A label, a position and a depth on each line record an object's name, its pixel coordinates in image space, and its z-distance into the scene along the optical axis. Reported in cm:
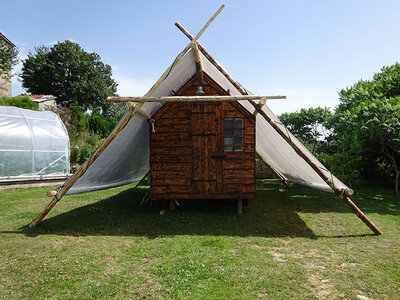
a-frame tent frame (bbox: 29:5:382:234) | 511
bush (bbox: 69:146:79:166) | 1410
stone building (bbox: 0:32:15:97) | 2297
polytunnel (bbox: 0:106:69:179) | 1046
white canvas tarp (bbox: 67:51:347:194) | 602
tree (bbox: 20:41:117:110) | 3139
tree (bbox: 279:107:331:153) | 1570
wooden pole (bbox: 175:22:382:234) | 508
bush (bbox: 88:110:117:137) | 2125
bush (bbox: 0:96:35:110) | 1576
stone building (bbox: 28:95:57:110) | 2183
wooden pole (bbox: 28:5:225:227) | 522
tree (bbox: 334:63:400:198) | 790
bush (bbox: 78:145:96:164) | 1420
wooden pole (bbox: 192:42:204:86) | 579
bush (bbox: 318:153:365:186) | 995
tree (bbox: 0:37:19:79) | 1783
